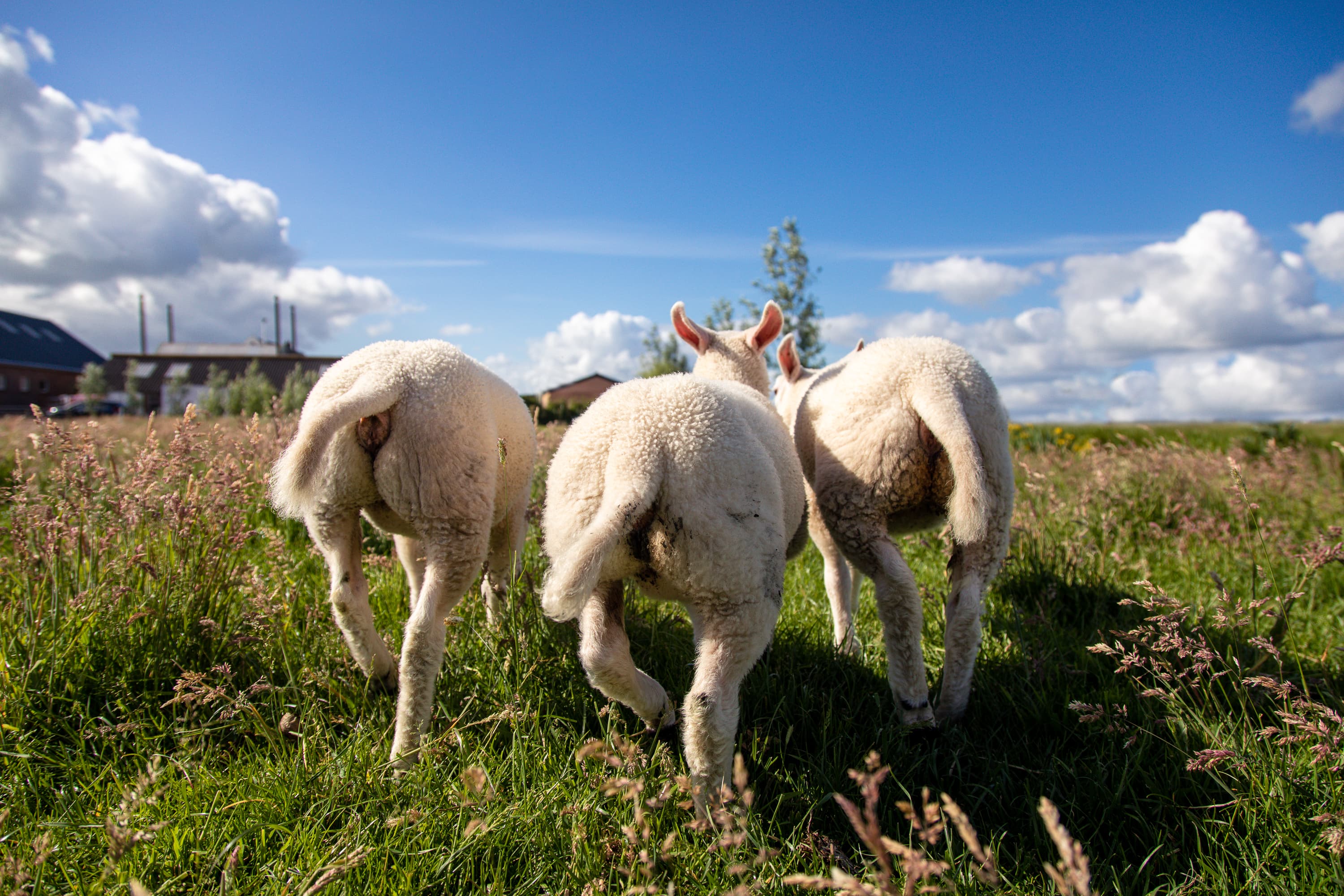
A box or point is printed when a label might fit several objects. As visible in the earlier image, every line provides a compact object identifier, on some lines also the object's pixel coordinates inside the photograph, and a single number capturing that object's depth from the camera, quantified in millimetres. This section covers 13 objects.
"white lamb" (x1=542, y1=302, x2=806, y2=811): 2029
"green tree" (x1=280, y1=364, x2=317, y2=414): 22812
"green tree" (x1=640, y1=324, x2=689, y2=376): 17719
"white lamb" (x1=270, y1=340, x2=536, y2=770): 2410
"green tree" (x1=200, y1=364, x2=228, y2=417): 29608
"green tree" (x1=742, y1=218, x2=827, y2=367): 20141
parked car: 37616
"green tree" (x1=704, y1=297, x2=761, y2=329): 20969
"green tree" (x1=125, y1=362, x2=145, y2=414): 45688
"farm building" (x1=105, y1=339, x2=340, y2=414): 47781
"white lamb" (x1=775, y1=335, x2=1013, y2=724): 2543
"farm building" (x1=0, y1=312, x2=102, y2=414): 45938
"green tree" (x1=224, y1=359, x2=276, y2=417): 31562
